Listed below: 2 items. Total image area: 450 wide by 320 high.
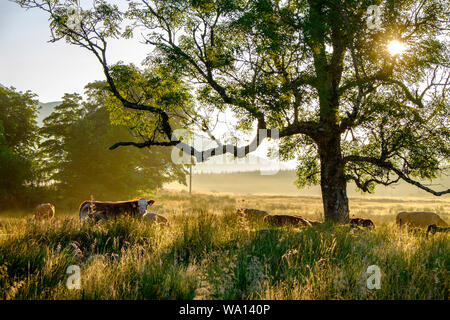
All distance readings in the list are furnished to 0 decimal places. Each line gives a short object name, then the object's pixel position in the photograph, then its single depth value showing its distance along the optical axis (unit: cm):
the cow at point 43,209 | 2147
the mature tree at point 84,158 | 3130
